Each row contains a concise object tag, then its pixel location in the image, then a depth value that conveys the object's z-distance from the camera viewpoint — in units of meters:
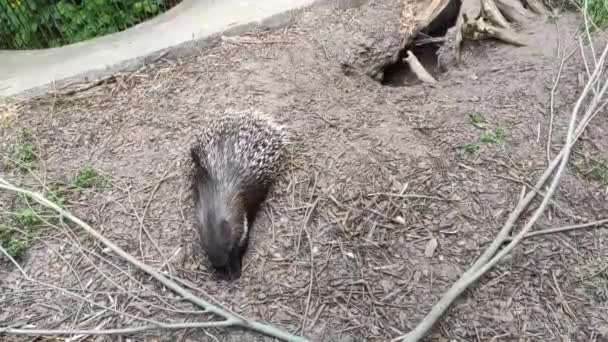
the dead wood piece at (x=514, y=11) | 4.42
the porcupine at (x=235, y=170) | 2.80
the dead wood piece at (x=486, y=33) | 4.20
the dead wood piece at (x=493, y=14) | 4.39
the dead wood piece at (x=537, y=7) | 4.42
